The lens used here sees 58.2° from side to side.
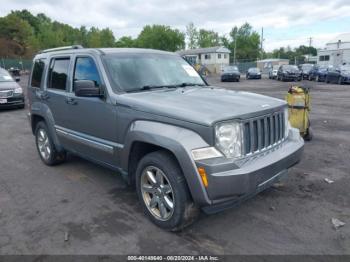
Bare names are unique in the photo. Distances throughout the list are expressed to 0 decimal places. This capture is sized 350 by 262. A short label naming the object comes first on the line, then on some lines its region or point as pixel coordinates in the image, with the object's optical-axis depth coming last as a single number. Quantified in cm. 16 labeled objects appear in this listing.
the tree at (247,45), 9512
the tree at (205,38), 9388
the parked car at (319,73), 2838
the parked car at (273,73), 3512
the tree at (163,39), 6994
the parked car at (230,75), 3147
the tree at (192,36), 9294
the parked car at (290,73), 2977
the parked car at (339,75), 2547
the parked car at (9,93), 1223
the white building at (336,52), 5241
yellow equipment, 693
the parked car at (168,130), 296
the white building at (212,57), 6500
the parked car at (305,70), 3185
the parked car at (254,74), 3651
